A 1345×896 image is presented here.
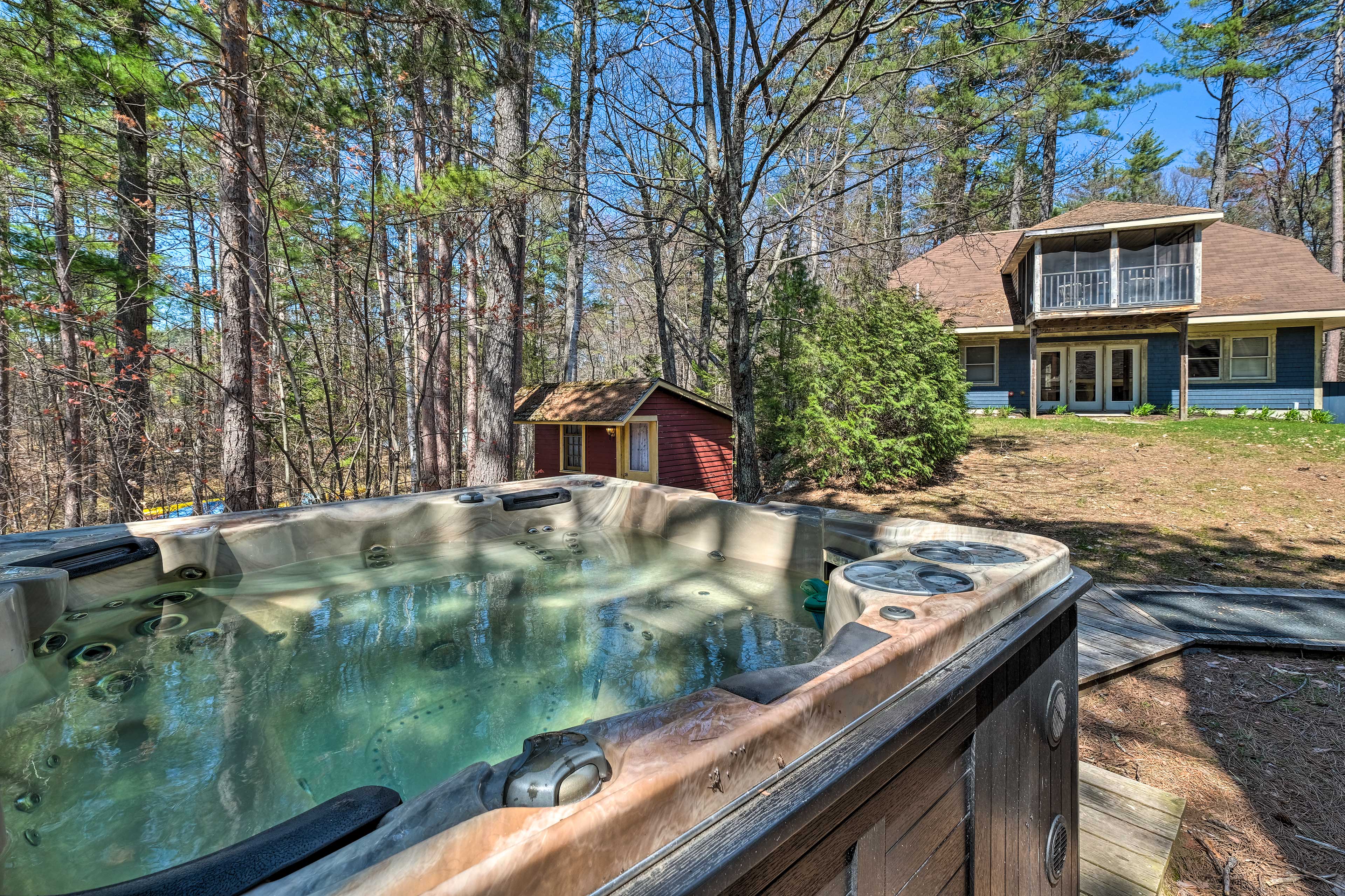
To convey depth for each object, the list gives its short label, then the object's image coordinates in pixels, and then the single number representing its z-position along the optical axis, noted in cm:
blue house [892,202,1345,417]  1052
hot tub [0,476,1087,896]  63
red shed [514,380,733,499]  767
